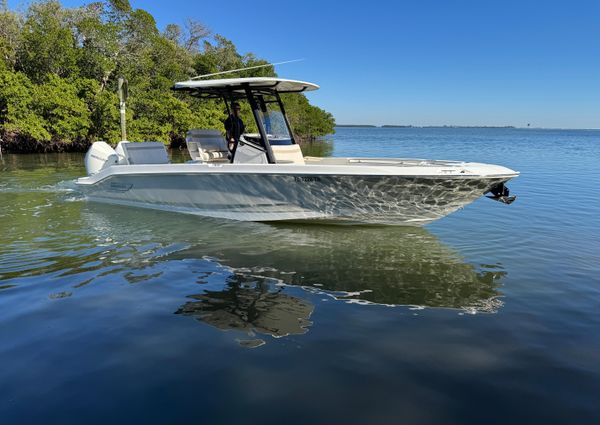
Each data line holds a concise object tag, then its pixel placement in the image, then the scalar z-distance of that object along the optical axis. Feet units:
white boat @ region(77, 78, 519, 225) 24.04
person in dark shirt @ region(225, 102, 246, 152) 28.73
